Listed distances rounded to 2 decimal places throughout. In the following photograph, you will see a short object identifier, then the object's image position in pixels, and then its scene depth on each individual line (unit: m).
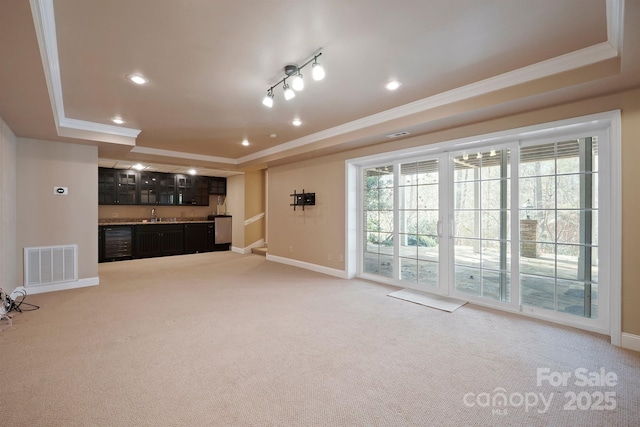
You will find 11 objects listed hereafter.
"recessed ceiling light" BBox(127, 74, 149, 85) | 2.94
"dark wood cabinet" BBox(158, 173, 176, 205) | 8.16
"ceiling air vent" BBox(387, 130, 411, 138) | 4.10
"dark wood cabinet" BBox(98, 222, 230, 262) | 7.00
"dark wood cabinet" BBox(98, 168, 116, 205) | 7.29
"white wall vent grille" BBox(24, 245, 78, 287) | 4.46
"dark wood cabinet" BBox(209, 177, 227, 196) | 9.17
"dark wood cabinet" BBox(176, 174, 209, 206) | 8.53
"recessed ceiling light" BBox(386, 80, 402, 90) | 3.11
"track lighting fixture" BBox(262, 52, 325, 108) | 2.55
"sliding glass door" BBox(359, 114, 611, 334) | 3.09
